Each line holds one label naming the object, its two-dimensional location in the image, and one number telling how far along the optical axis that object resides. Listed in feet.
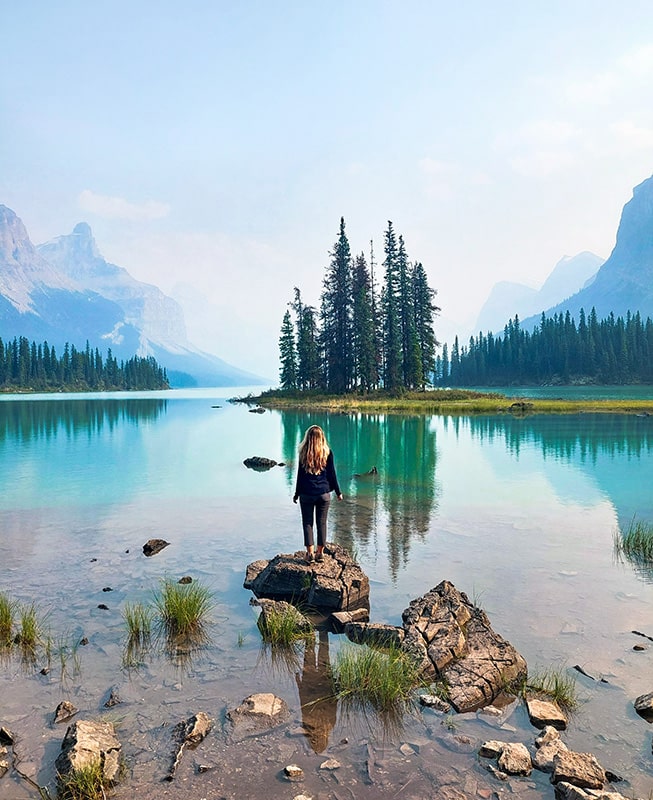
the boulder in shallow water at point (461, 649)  25.70
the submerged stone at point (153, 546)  49.70
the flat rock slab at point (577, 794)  17.79
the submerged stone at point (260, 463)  104.14
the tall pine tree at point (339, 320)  293.84
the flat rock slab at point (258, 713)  23.25
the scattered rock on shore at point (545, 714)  23.24
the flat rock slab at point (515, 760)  20.24
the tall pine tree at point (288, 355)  338.34
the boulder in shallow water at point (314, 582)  36.35
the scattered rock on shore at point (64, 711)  23.83
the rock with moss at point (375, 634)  29.71
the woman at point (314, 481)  41.29
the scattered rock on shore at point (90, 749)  19.85
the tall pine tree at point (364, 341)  281.56
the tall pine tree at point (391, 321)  282.97
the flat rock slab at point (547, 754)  20.50
